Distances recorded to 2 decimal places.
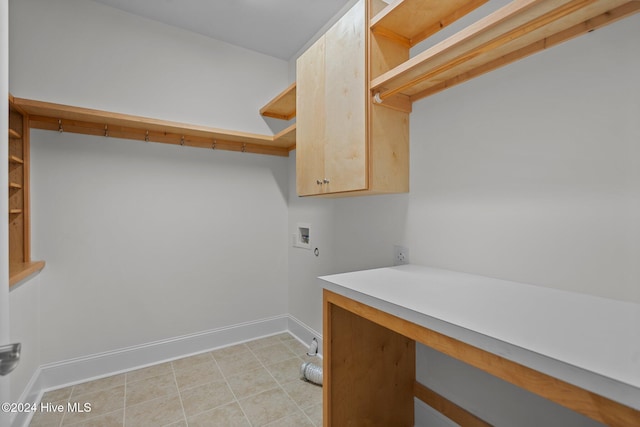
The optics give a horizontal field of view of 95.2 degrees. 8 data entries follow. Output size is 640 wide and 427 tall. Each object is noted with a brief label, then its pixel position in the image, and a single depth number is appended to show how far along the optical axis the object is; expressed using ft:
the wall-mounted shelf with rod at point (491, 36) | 2.94
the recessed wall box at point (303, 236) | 8.56
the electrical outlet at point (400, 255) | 5.45
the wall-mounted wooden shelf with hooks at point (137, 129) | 6.16
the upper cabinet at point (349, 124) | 4.73
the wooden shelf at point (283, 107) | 7.66
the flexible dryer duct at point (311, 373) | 6.47
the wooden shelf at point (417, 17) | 4.29
